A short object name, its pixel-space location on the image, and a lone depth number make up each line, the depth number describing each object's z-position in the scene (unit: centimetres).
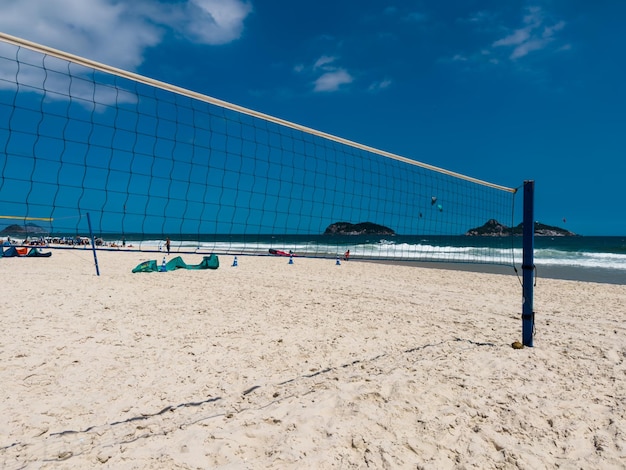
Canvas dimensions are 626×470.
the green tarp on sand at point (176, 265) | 952
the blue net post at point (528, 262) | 367
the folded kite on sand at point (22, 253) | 1409
